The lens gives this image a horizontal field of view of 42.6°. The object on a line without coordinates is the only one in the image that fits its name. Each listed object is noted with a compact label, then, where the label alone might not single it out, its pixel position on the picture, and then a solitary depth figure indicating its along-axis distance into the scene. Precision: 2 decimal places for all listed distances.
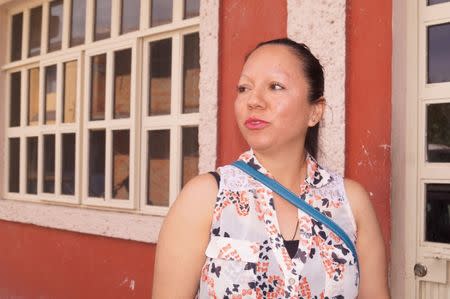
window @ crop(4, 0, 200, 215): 4.32
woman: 1.81
